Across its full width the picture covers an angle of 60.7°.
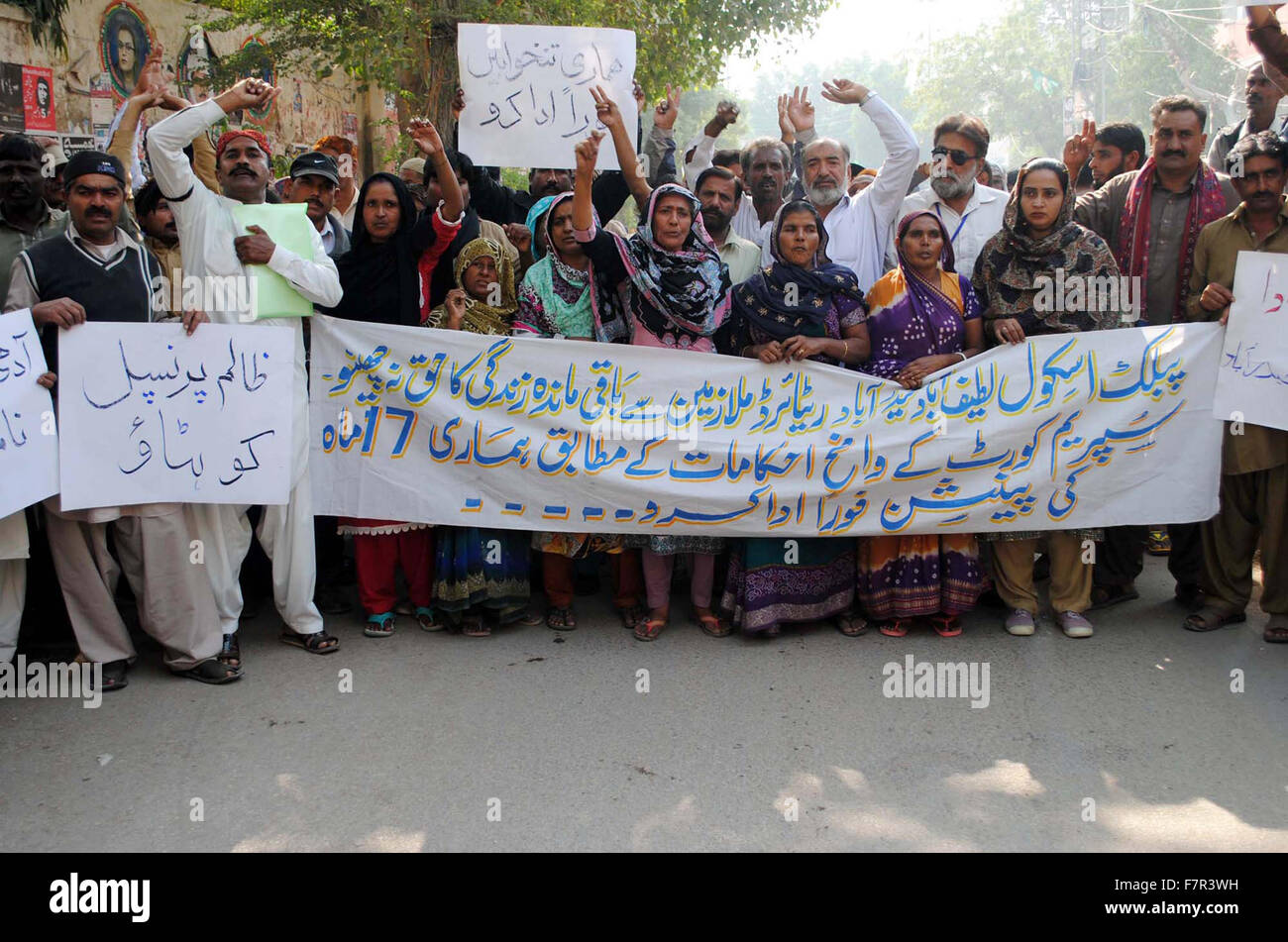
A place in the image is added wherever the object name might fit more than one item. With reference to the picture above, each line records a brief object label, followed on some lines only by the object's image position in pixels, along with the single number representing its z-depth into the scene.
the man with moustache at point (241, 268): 4.11
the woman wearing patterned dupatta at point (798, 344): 4.65
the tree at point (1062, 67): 48.72
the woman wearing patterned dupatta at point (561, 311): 4.80
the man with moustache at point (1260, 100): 6.14
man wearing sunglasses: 5.43
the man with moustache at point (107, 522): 4.08
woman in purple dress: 4.67
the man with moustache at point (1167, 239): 5.02
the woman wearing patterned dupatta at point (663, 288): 4.62
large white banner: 4.65
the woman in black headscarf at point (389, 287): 4.75
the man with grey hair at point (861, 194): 5.22
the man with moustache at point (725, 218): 5.35
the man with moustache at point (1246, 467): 4.60
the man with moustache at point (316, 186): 5.15
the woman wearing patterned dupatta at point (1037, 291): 4.67
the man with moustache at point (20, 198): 4.46
